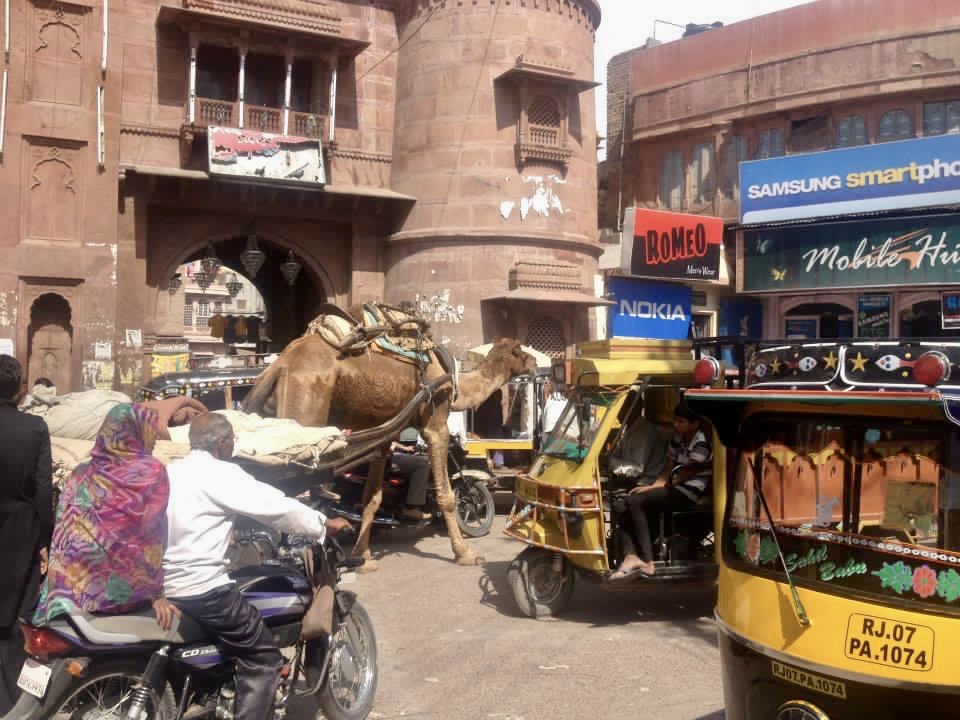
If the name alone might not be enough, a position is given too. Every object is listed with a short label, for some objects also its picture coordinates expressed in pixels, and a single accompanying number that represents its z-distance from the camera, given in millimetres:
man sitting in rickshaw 7625
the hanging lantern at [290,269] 21938
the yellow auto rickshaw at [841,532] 3650
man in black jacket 5266
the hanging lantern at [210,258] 22323
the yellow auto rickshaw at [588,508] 7609
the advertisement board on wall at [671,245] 17438
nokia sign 16672
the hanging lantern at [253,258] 21000
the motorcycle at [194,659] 4223
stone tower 21781
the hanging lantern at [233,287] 31448
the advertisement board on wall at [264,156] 20344
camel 9461
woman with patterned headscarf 4293
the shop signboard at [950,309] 20375
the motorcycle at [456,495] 11734
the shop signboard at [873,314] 23703
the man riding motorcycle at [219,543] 4496
